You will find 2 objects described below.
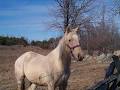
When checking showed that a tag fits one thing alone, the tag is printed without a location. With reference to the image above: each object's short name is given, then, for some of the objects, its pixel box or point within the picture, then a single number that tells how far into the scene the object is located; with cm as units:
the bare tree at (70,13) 1276
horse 357
